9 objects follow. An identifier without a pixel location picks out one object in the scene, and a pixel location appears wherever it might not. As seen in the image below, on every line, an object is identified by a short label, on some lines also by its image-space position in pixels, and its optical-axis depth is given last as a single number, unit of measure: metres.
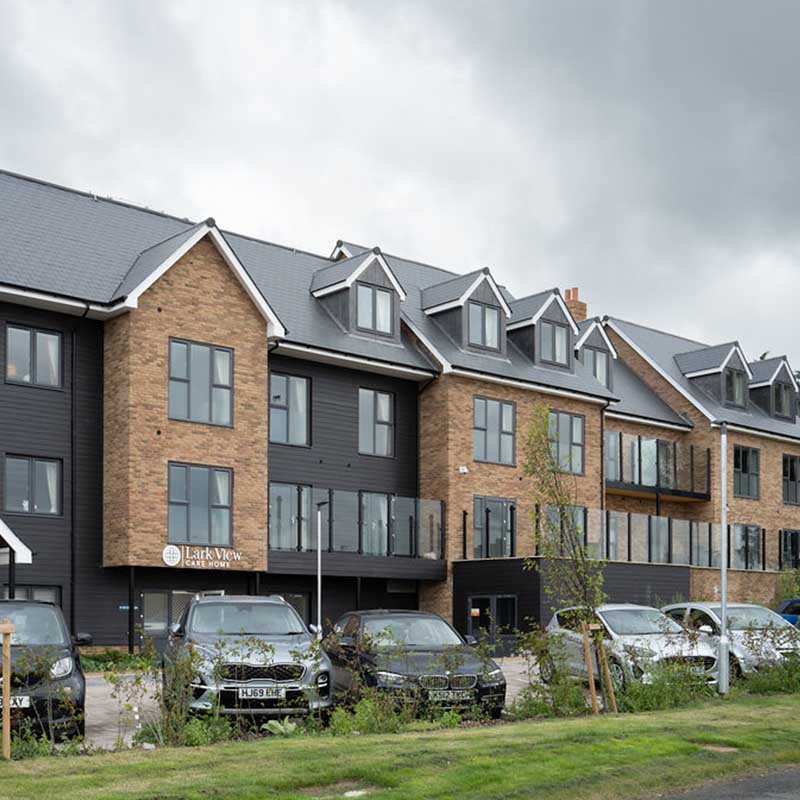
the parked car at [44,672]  12.55
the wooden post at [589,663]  14.91
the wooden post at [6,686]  10.93
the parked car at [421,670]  15.01
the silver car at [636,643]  16.77
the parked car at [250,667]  13.97
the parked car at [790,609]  29.50
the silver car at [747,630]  18.17
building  26.03
